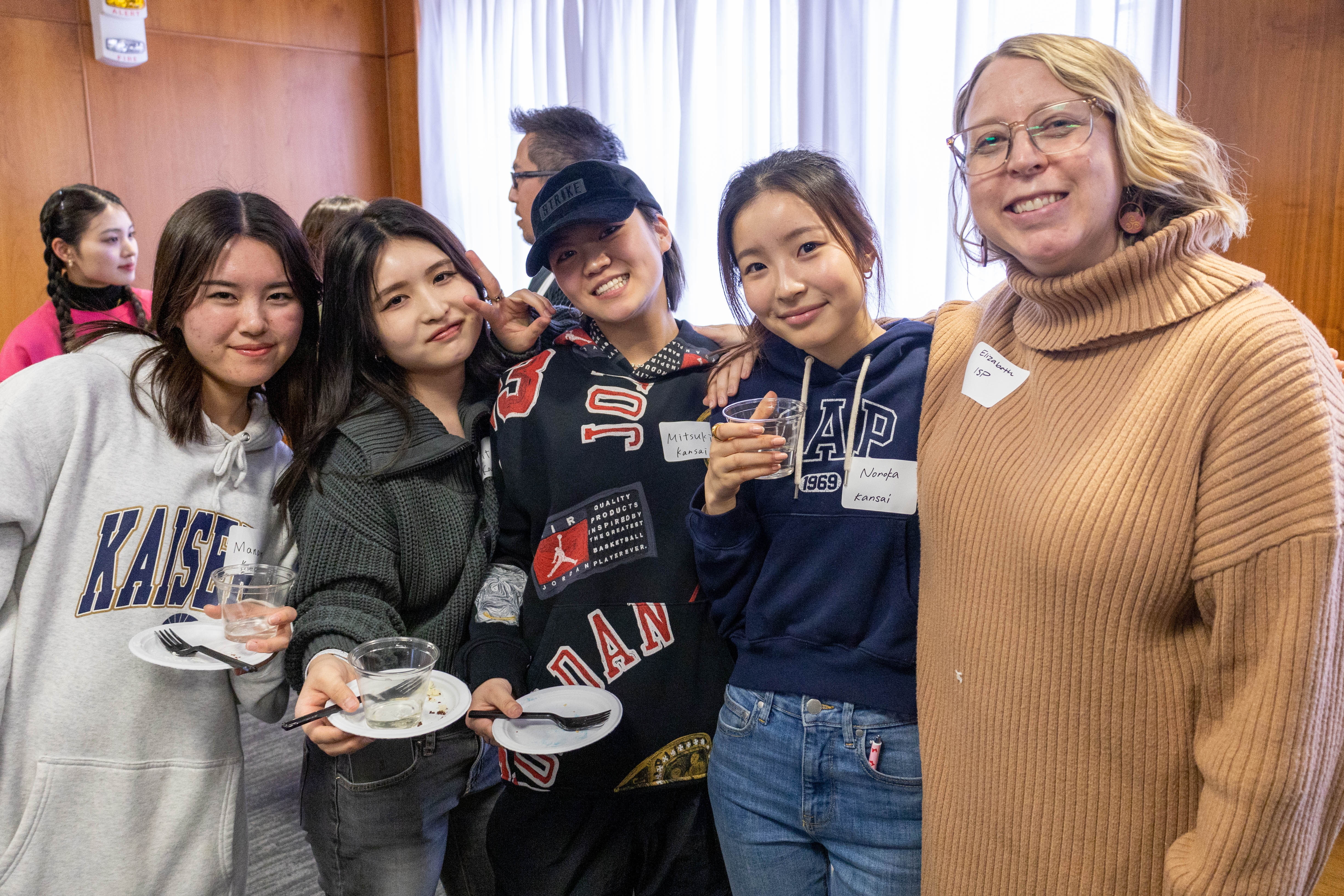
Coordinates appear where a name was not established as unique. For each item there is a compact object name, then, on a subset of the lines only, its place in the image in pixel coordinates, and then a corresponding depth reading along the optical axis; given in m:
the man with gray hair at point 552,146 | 3.32
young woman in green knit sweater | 1.67
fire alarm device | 5.20
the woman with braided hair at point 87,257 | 3.96
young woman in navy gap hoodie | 1.41
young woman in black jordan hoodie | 1.64
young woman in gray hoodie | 1.59
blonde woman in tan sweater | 1.01
